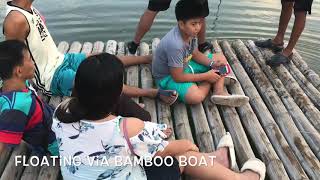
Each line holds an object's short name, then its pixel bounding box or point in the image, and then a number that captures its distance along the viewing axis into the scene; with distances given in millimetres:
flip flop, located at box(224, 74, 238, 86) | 2986
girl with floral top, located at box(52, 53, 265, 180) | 1561
